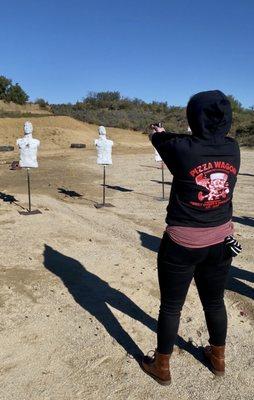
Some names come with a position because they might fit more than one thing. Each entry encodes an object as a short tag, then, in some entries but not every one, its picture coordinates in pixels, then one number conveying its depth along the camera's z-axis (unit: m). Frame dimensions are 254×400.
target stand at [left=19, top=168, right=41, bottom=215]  9.59
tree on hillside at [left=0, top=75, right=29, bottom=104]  42.84
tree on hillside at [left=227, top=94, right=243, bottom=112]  51.94
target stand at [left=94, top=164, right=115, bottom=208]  10.78
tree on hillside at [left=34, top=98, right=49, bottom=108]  45.87
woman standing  3.08
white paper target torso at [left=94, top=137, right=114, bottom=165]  11.31
